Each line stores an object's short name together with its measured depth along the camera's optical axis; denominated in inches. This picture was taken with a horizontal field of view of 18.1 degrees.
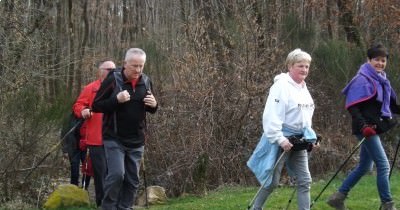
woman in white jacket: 499.8
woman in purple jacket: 553.7
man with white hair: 514.2
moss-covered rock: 695.0
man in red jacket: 625.6
